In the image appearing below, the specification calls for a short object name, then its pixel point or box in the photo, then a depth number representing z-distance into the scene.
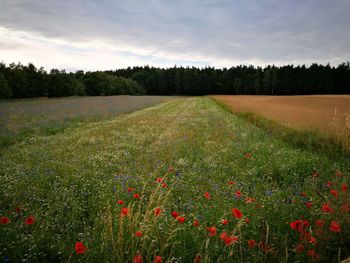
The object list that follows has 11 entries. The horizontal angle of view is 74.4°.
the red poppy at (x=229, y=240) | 2.41
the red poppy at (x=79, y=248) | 2.24
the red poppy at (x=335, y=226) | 2.46
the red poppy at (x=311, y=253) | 2.42
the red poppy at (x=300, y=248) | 2.57
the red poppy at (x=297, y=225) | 2.66
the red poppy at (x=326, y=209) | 2.91
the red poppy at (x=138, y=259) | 2.11
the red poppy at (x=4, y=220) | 2.74
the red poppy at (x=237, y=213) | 2.70
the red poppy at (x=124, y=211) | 2.83
